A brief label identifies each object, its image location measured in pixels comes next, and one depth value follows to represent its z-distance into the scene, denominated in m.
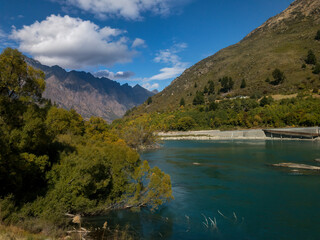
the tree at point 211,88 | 133.40
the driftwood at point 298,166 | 28.62
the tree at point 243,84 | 123.13
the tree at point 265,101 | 95.00
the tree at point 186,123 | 100.00
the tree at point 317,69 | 106.08
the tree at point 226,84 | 126.43
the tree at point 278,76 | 110.85
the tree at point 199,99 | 122.94
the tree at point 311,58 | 112.19
